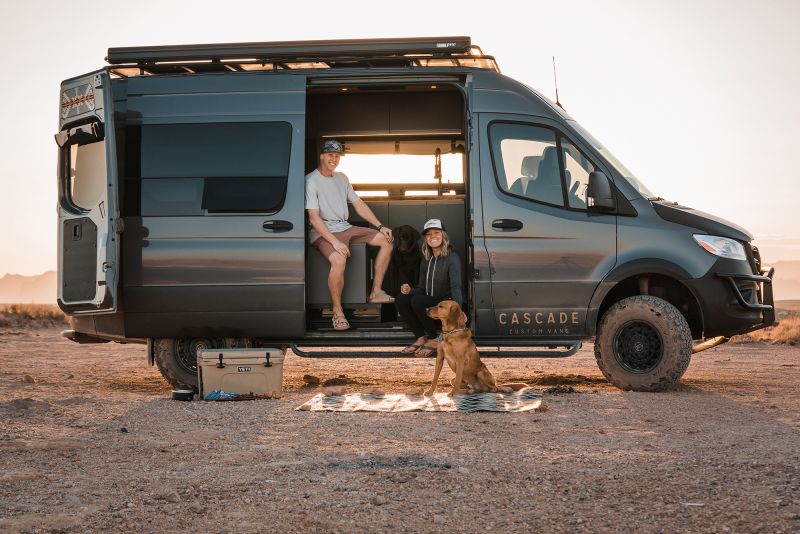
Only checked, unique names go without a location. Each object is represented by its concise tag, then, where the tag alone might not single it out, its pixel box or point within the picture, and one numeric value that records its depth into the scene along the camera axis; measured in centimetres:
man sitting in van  903
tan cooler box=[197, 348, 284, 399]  848
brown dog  830
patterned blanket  757
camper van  862
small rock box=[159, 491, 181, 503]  460
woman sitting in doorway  889
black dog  1010
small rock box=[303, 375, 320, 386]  1002
